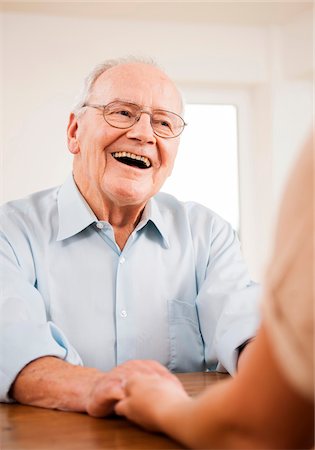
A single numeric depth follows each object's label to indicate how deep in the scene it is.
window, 4.91
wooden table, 0.87
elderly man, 1.65
